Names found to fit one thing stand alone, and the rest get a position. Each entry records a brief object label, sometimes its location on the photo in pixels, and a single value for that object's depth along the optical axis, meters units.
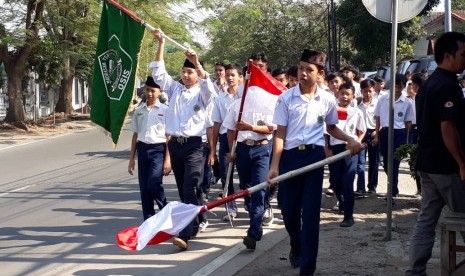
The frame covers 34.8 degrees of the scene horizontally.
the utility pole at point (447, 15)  11.26
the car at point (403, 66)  21.71
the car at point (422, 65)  19.52
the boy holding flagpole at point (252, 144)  8.22
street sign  8.03
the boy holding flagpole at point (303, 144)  6.36
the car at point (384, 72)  22.79
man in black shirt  5.59
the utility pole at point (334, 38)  33.37
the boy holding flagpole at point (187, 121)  8.03
